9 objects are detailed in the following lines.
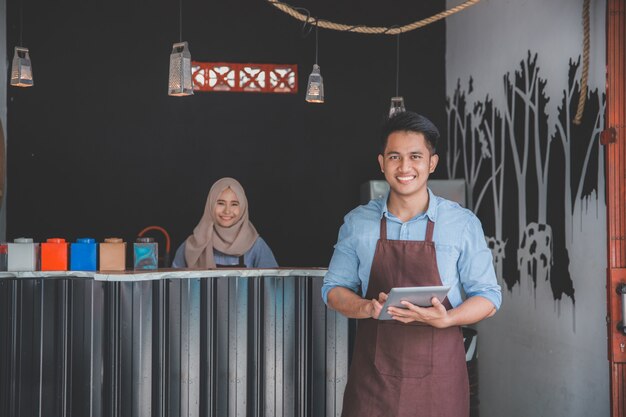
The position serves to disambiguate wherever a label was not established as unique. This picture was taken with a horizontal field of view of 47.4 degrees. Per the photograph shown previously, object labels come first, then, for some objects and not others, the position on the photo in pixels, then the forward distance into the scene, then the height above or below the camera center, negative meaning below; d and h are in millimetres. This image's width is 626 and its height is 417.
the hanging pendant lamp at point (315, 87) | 4172 +767
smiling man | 2189 -188
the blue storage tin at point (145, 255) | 3322 -176
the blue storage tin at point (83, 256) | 3232 -176
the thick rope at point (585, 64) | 3280 +720
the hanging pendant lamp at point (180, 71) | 3549 +731
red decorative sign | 5906 +1174
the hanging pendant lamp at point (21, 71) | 3996 +824
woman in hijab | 4750 -110
